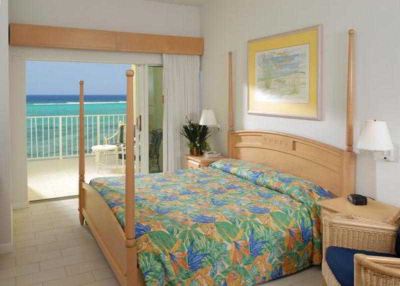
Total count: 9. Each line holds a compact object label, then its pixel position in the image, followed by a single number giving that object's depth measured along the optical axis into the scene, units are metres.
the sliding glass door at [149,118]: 5.19
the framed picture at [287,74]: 3.39
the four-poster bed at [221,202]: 2.31
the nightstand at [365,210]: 2.44
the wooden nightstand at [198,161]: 4.57
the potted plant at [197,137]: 4.95
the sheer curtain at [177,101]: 5.15
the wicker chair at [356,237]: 2.29
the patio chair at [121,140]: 7.04
